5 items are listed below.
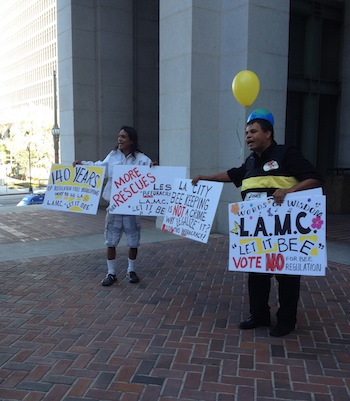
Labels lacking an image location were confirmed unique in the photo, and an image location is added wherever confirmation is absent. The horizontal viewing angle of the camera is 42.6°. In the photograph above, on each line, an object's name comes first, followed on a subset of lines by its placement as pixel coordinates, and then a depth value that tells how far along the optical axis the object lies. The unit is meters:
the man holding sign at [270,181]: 3.71
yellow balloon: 6.95
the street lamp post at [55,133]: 29.11
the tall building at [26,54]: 95.75
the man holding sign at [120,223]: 5.46
